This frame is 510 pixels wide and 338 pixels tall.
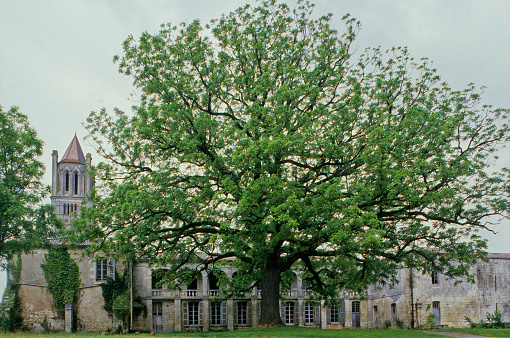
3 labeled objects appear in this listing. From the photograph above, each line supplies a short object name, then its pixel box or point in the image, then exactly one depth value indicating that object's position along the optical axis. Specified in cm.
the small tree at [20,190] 2670
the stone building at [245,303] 3984
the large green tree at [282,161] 1855
